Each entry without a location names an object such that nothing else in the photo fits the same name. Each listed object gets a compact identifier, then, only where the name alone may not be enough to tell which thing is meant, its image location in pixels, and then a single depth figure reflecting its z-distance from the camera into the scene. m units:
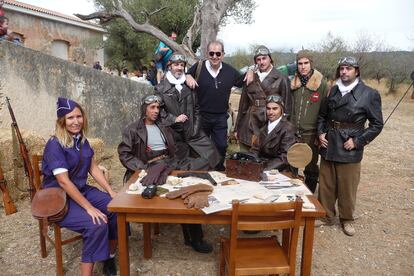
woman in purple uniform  2.87
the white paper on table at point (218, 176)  3.17
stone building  17.41
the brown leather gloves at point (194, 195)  2.55
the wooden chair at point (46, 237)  3.06
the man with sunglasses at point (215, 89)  4.64
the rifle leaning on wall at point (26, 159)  4.27
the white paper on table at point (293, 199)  2.58
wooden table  2.53
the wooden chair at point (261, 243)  2.38
